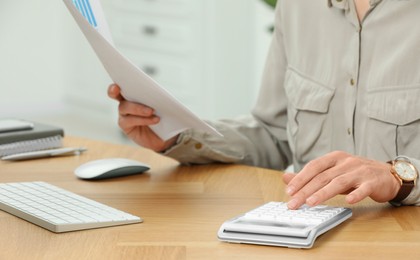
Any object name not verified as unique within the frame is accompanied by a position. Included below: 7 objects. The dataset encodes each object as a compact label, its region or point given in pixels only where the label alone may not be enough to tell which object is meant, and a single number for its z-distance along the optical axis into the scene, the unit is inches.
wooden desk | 55.5
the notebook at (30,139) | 76.2
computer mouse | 69.7
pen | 75.1
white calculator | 55.7
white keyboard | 59.1
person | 70.7
